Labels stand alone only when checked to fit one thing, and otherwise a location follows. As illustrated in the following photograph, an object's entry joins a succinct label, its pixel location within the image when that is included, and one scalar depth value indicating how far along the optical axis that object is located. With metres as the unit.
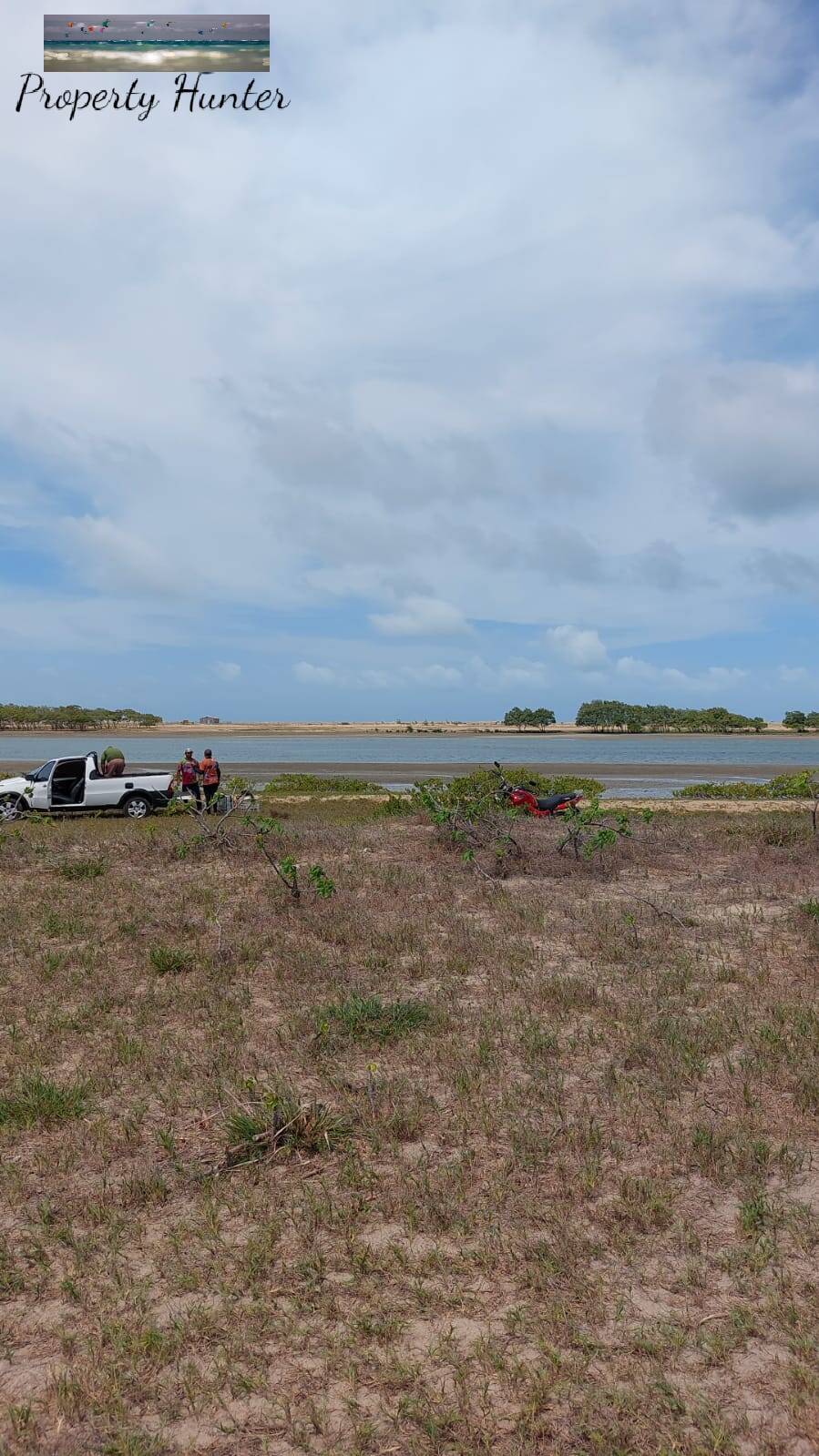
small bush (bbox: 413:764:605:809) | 18.00
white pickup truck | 25.61
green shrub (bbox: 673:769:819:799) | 36.12
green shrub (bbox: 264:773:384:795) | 38.03
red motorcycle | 23.28
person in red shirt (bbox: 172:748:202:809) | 24.89
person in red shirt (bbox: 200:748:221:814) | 24.28
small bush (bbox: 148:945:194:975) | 9.73
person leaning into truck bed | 26.48
